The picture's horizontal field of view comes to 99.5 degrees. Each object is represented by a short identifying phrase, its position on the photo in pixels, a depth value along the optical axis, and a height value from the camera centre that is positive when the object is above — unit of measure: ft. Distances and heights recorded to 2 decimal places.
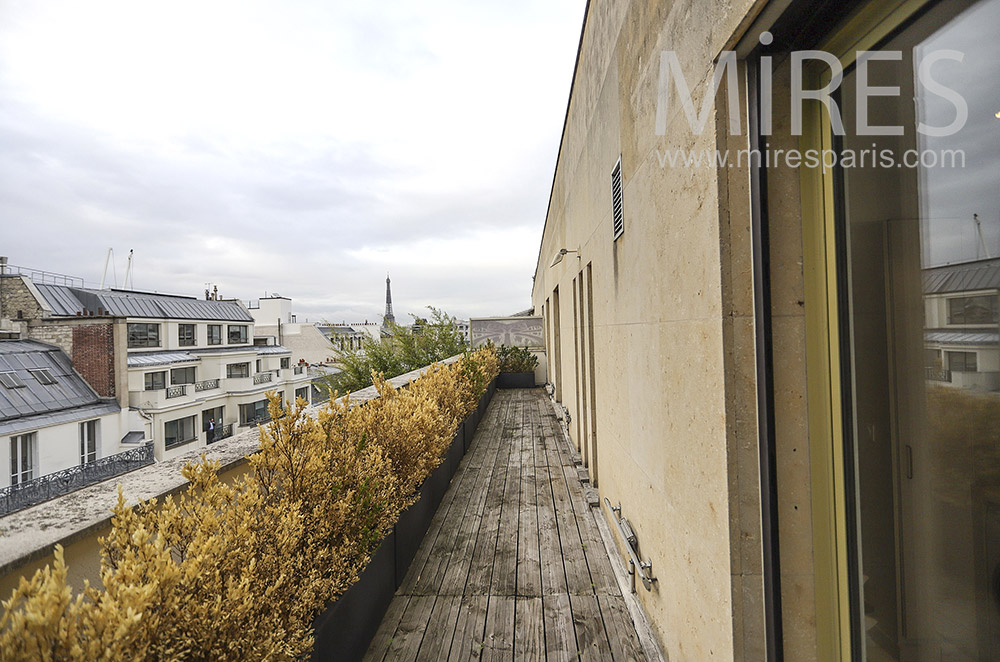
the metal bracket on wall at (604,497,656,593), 7.44 -4.20
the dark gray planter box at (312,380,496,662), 6.17 -4.61
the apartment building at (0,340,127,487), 50.65 -9.02
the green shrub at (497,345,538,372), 39.65 -2.18
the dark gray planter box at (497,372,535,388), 38.78 -3.96
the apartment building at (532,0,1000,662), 2.70 +0.02
